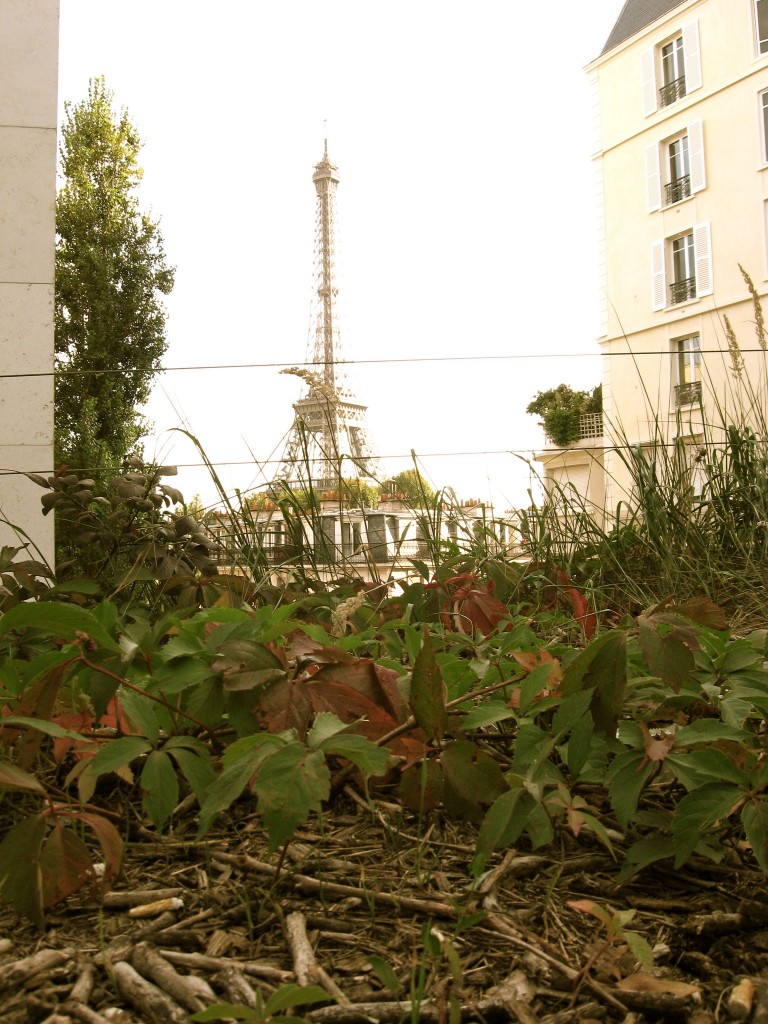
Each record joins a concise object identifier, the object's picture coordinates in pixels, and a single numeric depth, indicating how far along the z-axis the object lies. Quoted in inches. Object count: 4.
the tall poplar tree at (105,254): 526.3
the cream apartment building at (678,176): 513.0
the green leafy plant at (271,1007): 14.3
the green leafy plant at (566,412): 653.3
